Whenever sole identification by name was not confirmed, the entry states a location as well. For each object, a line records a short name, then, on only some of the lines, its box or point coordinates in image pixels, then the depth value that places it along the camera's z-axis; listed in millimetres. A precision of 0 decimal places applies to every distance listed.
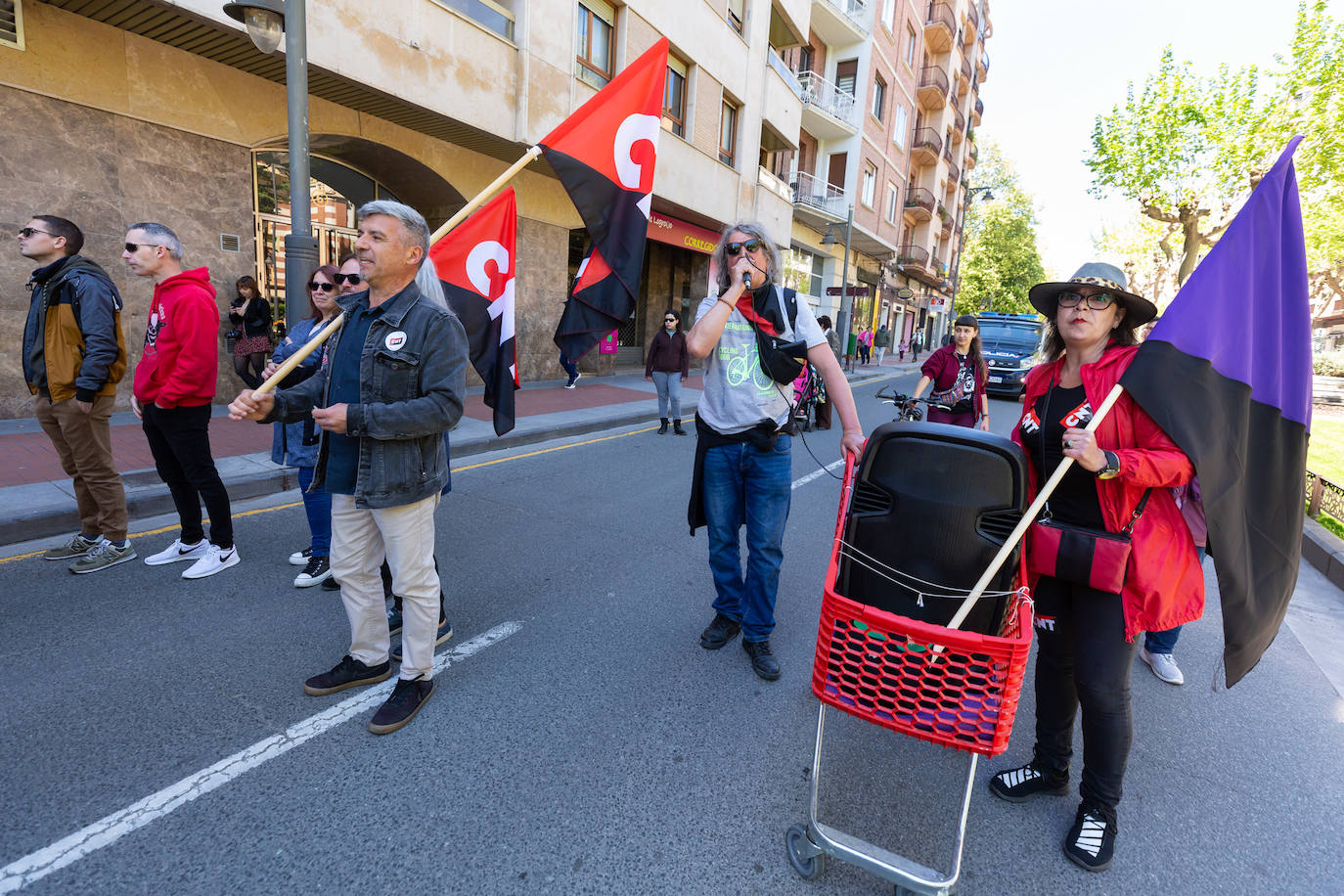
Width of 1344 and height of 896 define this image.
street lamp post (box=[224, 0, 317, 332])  5816
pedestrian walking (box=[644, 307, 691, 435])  9711
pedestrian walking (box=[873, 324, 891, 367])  34188
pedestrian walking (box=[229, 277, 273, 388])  9031
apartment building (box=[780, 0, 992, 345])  25672
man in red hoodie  3814
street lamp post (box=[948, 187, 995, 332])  43594
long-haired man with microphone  3053
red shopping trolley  1799
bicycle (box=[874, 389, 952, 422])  5984
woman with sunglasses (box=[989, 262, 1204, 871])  2096
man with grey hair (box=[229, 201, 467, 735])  2506
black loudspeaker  2113
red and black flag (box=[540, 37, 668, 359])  3811
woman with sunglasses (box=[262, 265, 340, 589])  3846
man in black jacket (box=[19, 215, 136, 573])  3873
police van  18322
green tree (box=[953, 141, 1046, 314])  48375
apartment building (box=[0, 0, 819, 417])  7461
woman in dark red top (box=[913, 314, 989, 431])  6020
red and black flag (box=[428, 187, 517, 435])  3857
